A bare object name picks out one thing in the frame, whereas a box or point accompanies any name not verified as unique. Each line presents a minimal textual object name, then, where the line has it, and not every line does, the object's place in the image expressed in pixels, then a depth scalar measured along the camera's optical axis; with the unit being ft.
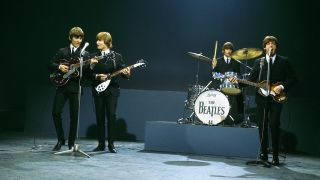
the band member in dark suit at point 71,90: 24.41
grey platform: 26.09
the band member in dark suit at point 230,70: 29.32
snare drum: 28.07
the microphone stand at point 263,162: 22.44
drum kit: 27.17
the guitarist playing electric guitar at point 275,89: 23.12
